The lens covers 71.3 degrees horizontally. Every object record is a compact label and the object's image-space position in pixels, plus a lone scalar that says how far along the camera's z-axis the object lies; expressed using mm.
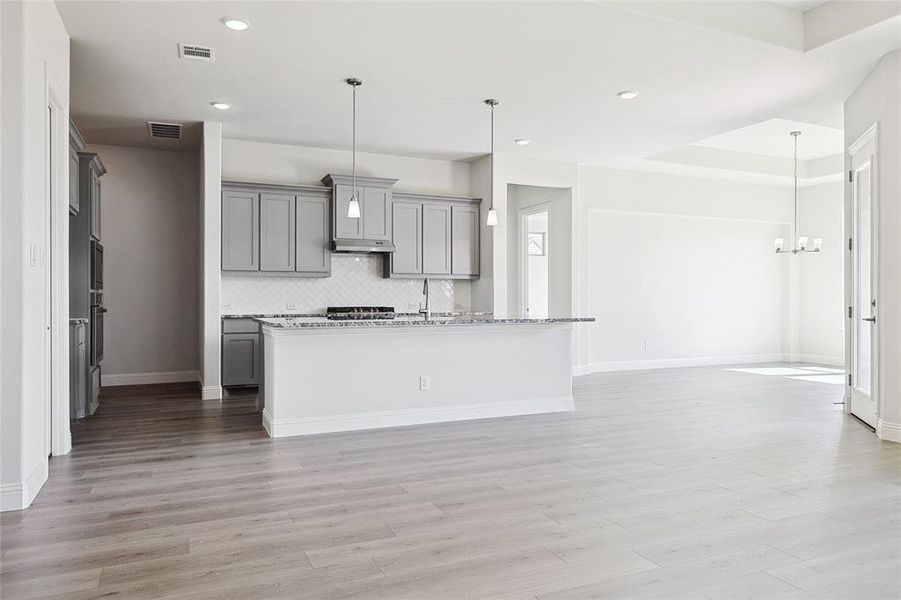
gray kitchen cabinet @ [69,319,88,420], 4930
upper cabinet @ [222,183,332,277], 6875
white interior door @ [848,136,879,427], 4965
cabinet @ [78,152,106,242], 5309
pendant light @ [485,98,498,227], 5754
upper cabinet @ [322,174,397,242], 7230
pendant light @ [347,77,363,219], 5180
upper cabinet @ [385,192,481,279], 7703
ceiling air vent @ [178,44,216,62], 4484
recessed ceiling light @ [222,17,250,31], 4043
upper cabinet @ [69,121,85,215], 4828
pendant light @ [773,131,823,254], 8445
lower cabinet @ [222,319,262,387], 6738
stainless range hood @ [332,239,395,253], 7271
